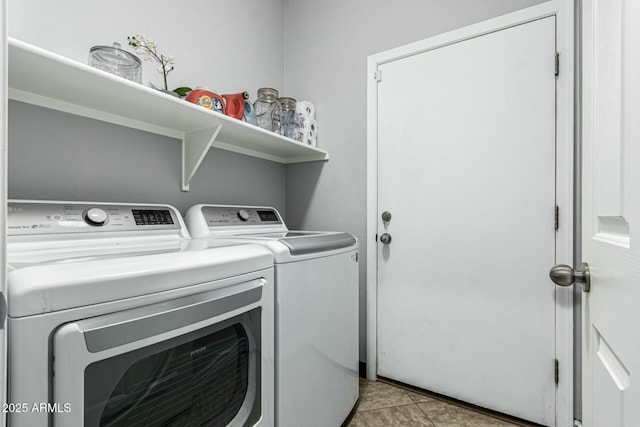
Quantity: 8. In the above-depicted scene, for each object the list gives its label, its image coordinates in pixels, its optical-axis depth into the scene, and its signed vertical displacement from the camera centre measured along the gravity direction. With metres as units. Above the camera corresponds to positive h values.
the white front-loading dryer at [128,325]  0.53 -0.24
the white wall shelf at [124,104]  0.92 +0.43
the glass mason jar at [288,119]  2.00 +0.62
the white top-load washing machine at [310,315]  1.07 -0.42
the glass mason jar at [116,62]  1.12 +0.57
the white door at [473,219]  1.45 -0.03
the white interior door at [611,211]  0.45 +0.01
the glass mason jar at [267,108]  1.83 +0.64
